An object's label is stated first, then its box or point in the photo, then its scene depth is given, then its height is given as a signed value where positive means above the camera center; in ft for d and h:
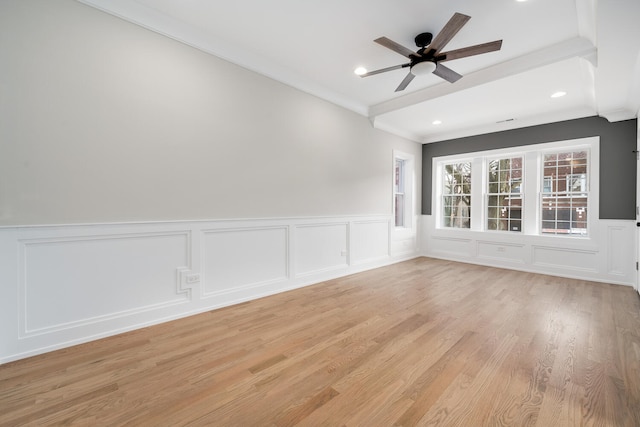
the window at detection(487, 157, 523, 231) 17.07 +1.15
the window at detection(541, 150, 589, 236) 14.97 +1.09
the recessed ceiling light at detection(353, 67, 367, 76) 11.36 +6.20
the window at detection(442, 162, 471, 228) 19.35 +1.21
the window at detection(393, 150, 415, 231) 20.11 +1.54
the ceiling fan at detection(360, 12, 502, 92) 7.30 +5.05
